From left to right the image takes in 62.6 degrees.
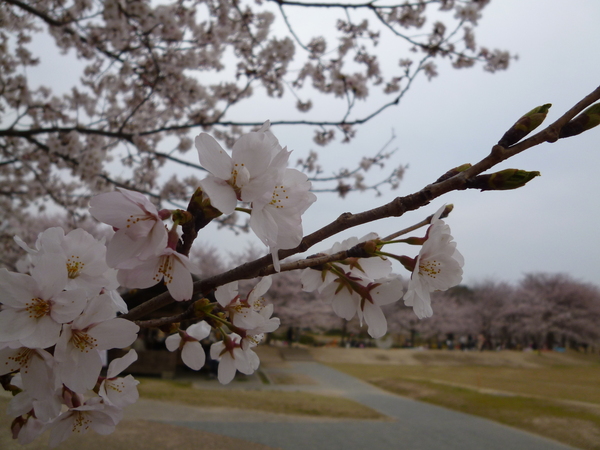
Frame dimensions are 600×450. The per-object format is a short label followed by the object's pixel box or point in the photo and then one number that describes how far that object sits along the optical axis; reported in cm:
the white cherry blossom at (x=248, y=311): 20
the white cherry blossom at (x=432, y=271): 18
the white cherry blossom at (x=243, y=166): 16
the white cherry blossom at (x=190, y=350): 24
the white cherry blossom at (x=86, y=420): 22
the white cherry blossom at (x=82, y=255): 19
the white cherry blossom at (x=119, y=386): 23
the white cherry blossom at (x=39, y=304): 16
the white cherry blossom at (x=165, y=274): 16
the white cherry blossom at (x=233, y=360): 23
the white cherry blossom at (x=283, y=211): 17
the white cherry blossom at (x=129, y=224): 16
